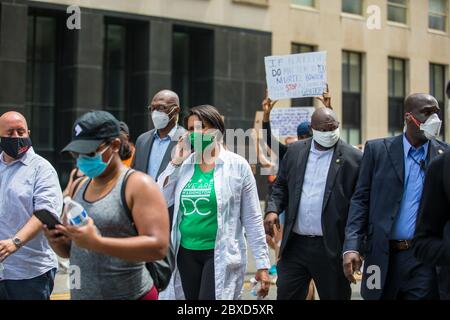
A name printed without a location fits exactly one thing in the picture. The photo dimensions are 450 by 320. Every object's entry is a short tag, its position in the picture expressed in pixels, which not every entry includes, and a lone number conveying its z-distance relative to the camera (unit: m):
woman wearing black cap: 4.23
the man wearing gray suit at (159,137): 7.75
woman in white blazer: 6.40
